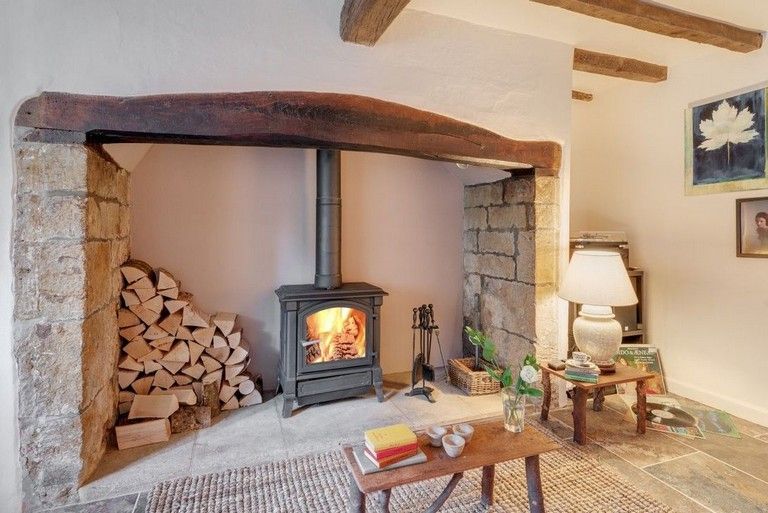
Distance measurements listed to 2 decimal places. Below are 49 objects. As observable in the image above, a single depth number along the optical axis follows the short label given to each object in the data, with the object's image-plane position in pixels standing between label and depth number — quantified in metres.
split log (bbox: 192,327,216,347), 2.51
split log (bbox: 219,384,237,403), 2.58
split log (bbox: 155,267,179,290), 2.44
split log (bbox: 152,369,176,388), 2.41
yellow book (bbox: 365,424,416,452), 1.38
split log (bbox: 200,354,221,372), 2.55
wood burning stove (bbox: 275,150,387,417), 2.55
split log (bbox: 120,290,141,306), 2.34
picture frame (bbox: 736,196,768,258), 2.44
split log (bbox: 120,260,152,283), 2.34
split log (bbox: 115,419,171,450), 2.12
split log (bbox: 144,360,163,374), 2.38
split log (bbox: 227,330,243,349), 2.58
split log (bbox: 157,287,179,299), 2.45
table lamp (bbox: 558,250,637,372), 2.27
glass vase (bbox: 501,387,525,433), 1.61
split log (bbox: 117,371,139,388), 2.31
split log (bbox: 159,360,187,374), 2.43
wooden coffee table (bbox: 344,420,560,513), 1.31
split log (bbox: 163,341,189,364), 2.43
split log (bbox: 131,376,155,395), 2.36
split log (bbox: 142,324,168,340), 2.38
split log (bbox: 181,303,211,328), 2.48
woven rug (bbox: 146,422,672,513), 1.70
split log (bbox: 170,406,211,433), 2.31
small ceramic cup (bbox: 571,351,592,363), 2.31
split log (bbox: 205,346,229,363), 2.56
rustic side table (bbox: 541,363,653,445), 2.18
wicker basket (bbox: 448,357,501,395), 2.86
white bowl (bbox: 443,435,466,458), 1.42
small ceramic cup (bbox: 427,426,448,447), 1.50
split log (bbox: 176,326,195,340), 2.46
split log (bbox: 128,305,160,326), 2.37
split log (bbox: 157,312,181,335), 2.44
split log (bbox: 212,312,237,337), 2.57
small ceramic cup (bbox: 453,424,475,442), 1.51
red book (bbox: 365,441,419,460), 1.36
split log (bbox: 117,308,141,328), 2.32
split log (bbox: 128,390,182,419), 2.22
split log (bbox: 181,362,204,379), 2.49
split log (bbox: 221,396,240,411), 2.60
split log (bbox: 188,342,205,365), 2.49
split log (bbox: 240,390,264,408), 2.65
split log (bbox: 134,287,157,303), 2.38
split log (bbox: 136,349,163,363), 2.38
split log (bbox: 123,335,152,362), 2.35
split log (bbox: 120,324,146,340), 2.34
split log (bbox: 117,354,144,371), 2.32
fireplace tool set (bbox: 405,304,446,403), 2.84
